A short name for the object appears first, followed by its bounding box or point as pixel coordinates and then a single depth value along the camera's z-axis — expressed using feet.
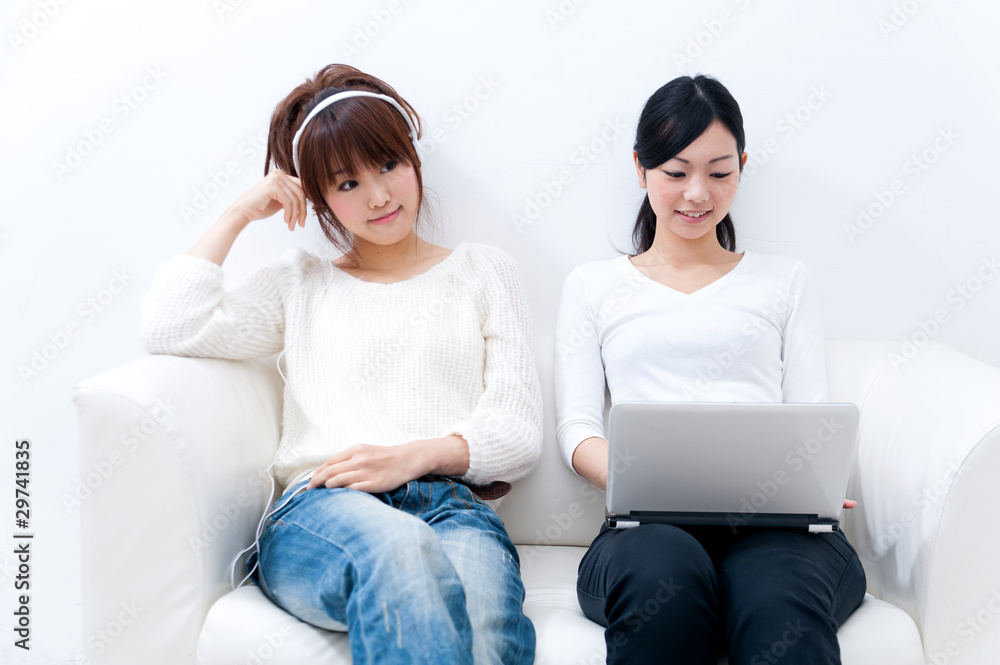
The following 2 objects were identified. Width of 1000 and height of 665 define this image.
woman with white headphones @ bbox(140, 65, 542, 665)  3.56
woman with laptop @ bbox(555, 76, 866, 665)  3.59
